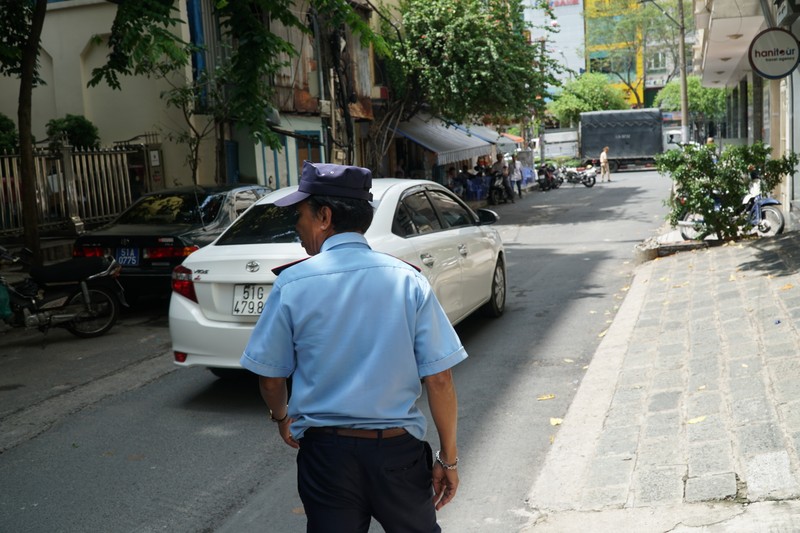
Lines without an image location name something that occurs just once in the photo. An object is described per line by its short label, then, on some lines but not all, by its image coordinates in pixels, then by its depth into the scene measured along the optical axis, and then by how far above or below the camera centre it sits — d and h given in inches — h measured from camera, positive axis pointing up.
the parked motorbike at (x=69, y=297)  335.0 -43.4
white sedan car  237.6 -26.8
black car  384.5 -22.6
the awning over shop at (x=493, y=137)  1377.1 +38.8
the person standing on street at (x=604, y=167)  1575.2 -22.6
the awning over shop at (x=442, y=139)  1121.7 +34.2
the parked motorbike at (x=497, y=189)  1186.0 -37.9
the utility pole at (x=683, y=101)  1239.7 +70.6
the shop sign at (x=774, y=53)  466.6 +49.1
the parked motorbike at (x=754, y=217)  469.1 -39.2
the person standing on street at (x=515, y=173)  1336.9 -20.3
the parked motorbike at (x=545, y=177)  1461.6 -32.3
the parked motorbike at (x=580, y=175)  1466.5 -33.7
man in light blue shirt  98.0 -22.1
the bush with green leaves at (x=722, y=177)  454.9 -15.4
